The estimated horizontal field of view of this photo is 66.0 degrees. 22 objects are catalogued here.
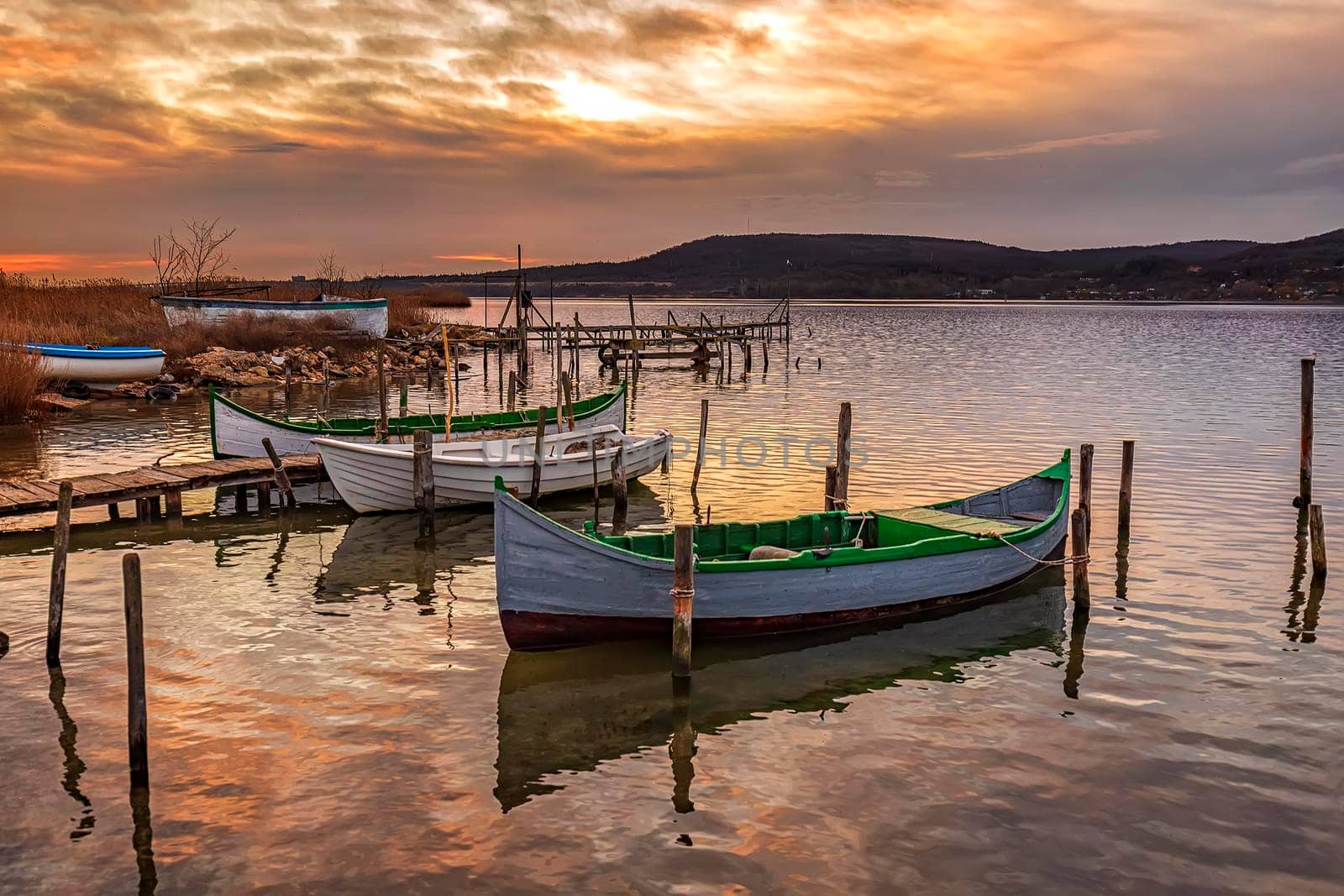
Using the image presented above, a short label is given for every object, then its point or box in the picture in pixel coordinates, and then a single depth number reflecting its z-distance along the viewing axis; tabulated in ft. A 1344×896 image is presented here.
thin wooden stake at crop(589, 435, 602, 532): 63.09
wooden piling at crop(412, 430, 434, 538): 59.31
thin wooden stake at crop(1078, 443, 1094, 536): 51.19
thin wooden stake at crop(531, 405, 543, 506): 64.64
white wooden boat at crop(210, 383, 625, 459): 73.97
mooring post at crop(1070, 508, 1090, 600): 43.50
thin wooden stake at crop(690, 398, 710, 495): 74.08
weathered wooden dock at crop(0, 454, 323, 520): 54.19
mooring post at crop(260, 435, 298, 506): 62.28
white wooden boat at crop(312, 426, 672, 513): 62.64
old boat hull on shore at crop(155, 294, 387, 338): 160.66
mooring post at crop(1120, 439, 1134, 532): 55.06
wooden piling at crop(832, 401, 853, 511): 54.60
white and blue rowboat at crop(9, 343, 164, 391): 116.98
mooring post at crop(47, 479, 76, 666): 37.32
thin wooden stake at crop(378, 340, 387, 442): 71.87
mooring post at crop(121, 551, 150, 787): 27.91
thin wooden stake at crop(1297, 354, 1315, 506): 63.82
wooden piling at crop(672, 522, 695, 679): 35.78
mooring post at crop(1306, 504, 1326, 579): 46.55
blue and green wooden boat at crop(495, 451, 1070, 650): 38.91
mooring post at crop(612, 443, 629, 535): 65.10
